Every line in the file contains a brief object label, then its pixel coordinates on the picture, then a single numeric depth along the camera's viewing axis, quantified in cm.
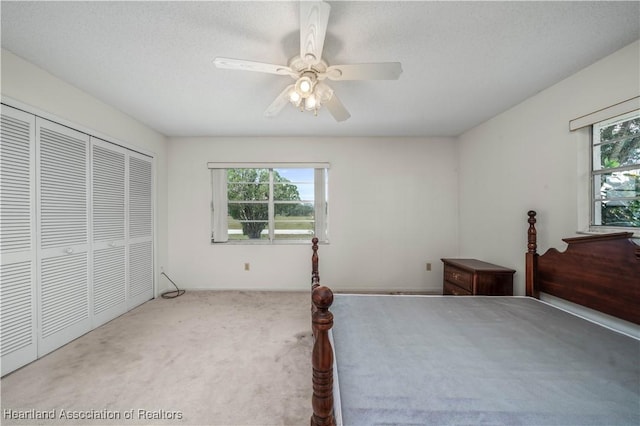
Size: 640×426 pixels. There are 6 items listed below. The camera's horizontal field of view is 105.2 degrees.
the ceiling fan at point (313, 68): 117
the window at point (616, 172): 168
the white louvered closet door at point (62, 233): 200
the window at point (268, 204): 366
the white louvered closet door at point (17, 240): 175
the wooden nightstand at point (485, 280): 245
